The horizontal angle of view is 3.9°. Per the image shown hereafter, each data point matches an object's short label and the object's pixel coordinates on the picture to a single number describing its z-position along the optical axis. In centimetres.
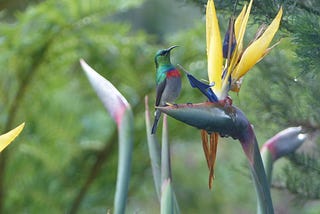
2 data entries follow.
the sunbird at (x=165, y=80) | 571
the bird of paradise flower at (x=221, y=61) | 567
